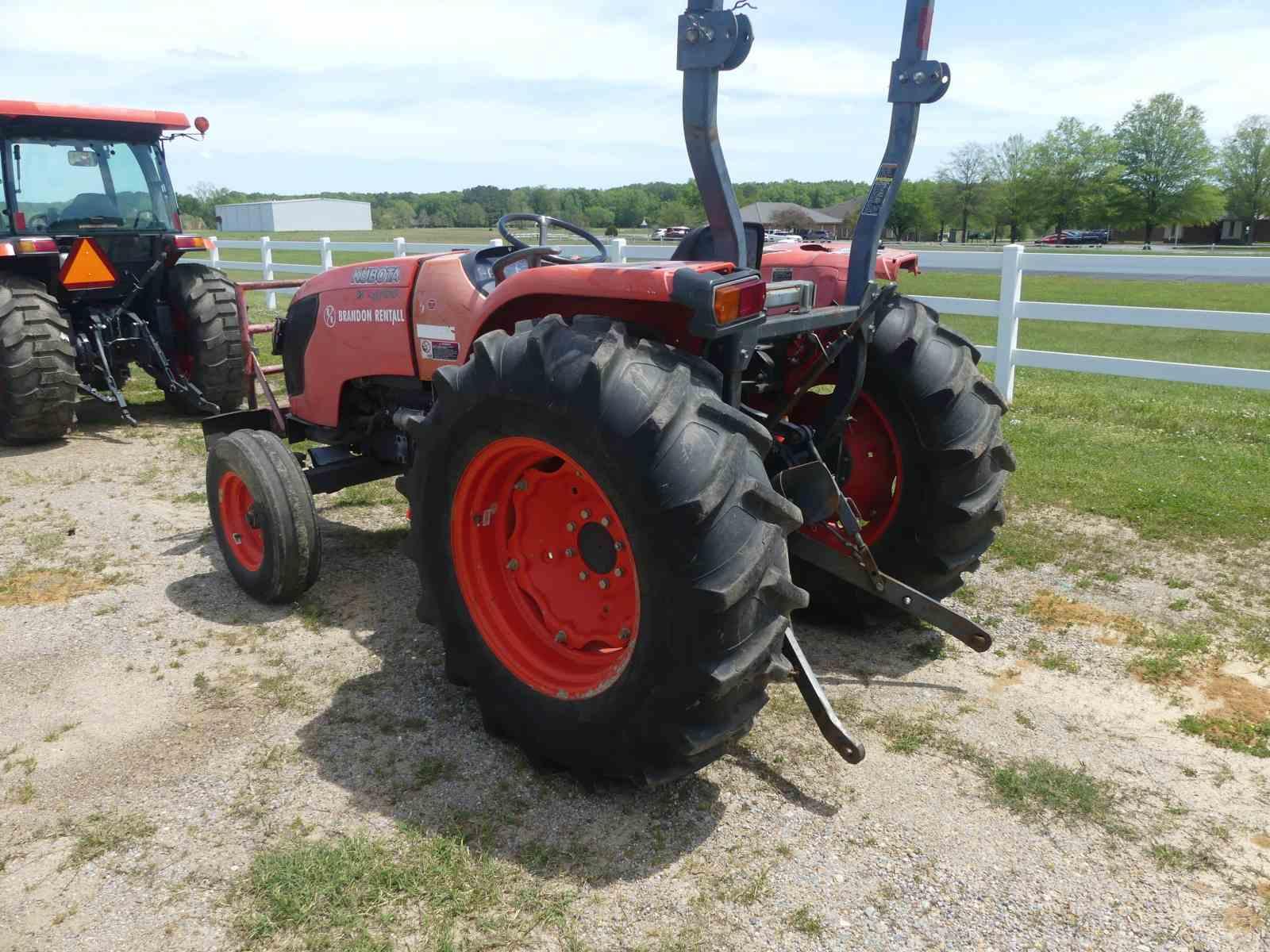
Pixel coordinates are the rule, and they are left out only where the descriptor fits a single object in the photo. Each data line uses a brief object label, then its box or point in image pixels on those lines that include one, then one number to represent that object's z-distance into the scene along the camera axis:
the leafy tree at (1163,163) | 62.50
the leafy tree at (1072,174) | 66.25
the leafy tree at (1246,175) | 67.19
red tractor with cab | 7.10
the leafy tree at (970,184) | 76.96
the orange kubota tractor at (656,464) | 2.46
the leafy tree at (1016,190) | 70.25
